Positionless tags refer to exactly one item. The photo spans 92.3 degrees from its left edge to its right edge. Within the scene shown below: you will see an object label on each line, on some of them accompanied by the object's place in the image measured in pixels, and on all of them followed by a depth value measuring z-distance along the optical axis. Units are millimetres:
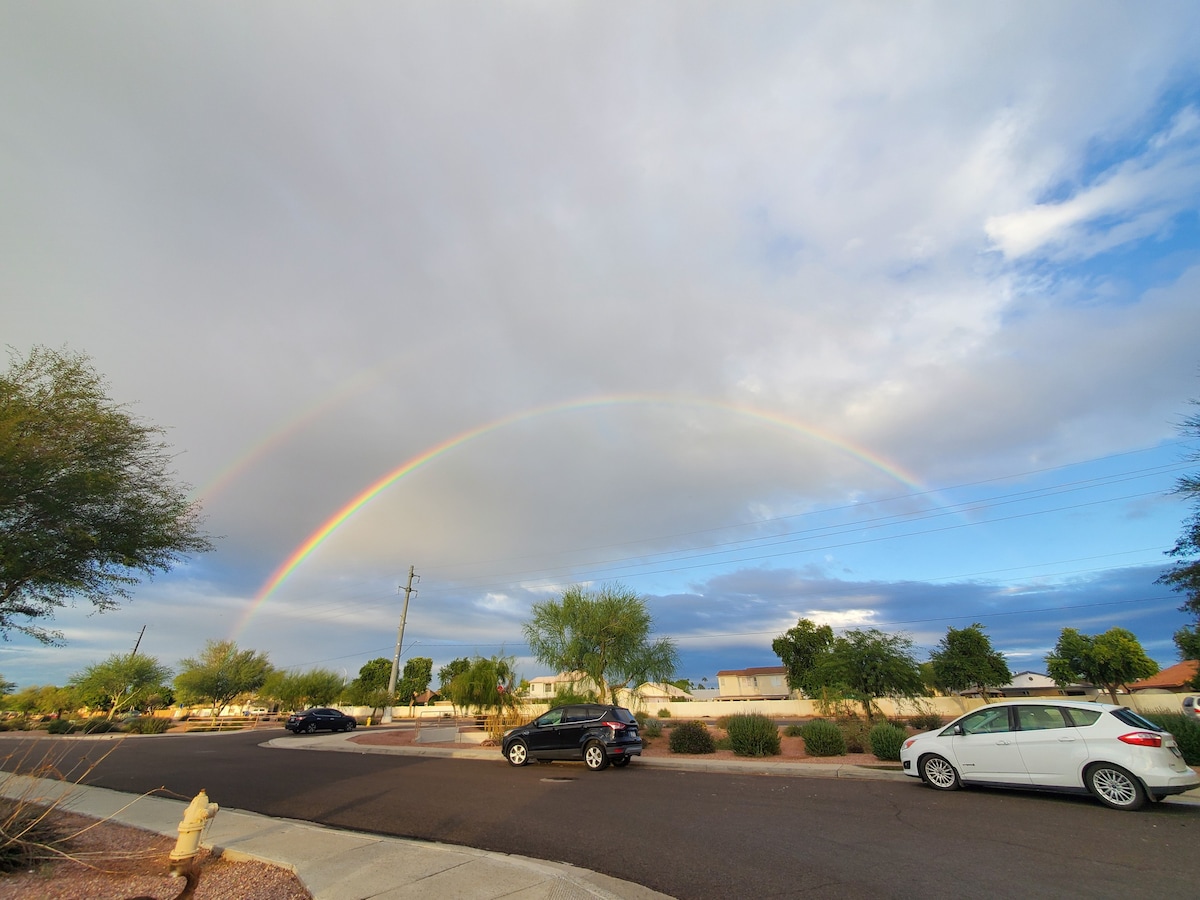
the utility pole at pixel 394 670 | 40625
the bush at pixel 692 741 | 18516
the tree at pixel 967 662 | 47531
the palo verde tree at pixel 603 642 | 27219
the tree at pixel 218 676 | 47531
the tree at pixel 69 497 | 10312
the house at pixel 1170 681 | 55928
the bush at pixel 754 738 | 16984
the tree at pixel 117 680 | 46875
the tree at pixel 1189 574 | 19116
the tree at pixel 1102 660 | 49031
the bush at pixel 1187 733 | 11852
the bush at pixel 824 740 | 16281
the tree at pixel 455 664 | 86094
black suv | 16000
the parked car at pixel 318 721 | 35656
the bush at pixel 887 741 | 14695
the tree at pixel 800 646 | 72225
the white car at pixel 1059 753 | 8602
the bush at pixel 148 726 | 37594
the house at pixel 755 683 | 84600
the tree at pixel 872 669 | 20469
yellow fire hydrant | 4836
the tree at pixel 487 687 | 27969
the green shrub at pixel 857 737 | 17203
